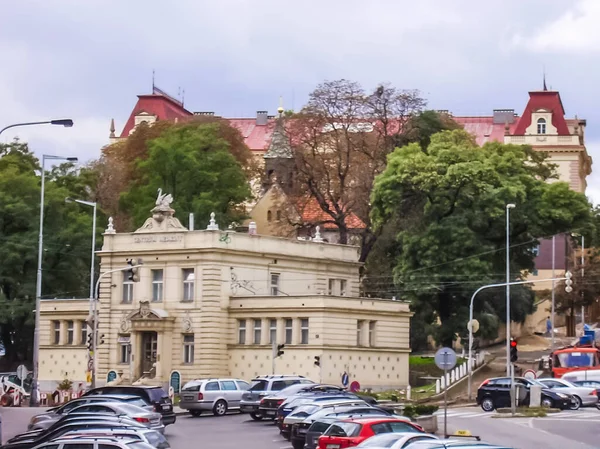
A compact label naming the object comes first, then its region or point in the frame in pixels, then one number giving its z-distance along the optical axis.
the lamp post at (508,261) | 76.34
